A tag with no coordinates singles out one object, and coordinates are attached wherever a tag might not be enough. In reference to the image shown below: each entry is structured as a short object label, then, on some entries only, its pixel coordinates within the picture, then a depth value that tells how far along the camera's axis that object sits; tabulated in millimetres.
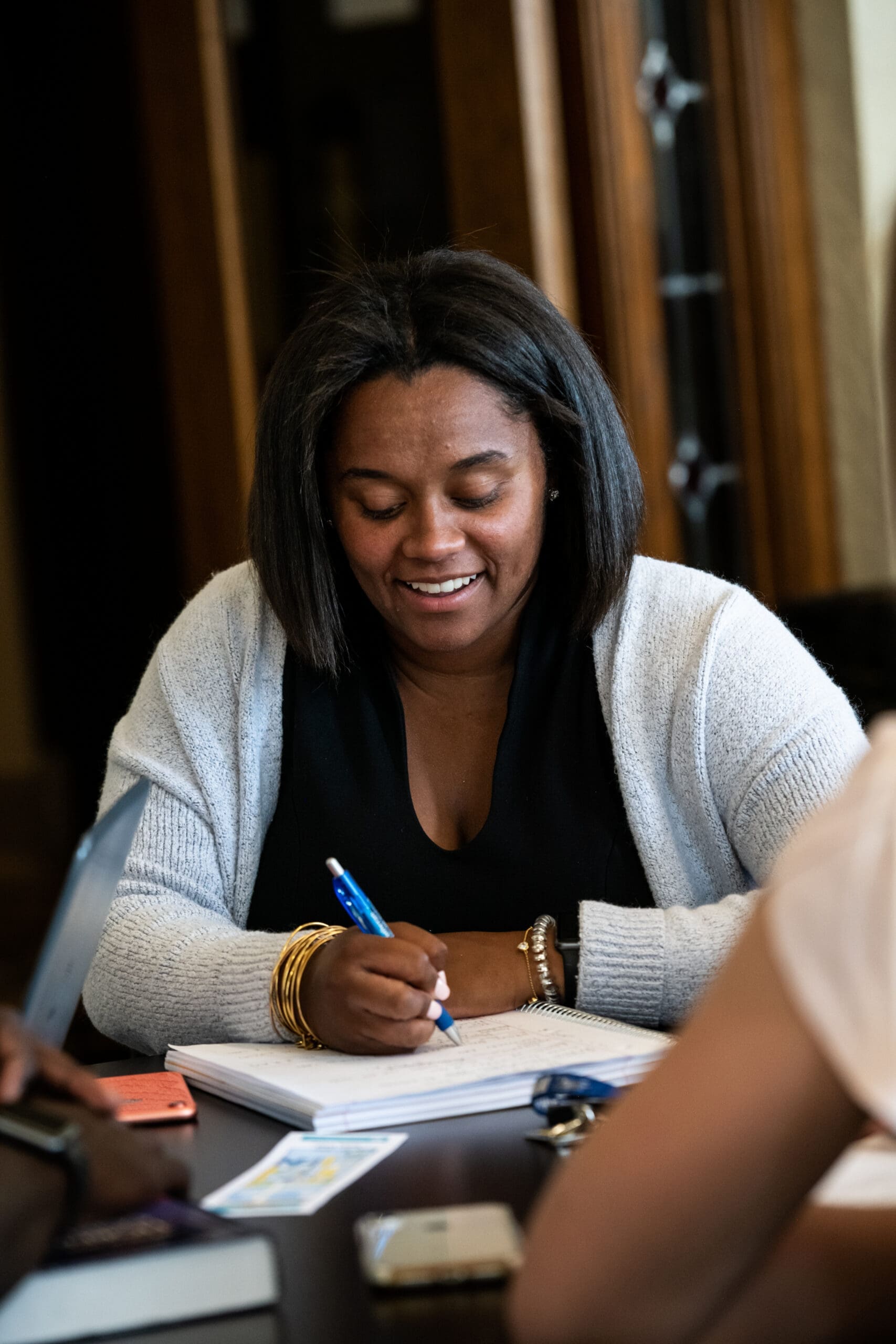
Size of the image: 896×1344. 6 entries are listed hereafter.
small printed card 2239
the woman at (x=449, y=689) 2673
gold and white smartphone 2074
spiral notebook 2339
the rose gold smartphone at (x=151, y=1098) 2381
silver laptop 2166
